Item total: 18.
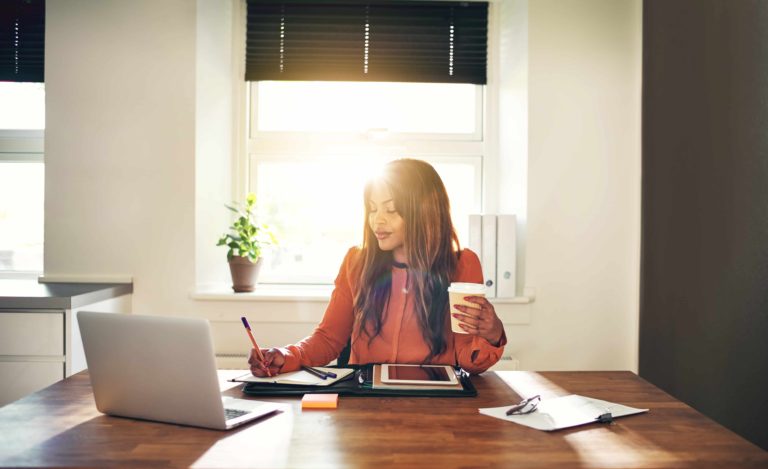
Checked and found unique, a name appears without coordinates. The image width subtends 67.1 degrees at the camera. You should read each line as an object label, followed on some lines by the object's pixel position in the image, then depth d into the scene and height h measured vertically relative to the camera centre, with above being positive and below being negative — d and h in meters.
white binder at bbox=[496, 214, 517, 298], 2.55 -0.12
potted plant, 2.62 -0.10
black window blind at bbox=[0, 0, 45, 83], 2.87 +0.91
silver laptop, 1.05 -0.27
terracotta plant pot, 2.62 -0.21
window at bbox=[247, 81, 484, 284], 2.97 +0.39
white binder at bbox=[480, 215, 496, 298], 2.56 -0.10
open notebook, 1.36 -0.37
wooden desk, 0.95 -0.38
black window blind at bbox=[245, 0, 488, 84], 2.88 +0.93
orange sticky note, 1.22 -0.37
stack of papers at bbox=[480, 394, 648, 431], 1.13 -0.38
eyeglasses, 1.19 -0.37
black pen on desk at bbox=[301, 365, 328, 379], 1.41 -0.36
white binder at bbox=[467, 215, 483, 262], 2.57 -0.02
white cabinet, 2.13 -0.47
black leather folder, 1.31 -0.37
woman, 1.79 -0.16
